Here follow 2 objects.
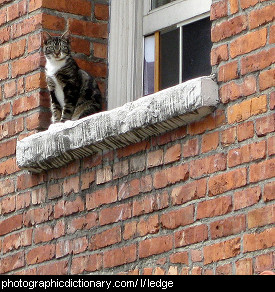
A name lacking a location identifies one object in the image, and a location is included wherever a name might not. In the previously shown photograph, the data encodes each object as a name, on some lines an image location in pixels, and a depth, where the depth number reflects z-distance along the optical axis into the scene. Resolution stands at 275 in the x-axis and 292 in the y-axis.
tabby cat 12.13
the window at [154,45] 11.48
